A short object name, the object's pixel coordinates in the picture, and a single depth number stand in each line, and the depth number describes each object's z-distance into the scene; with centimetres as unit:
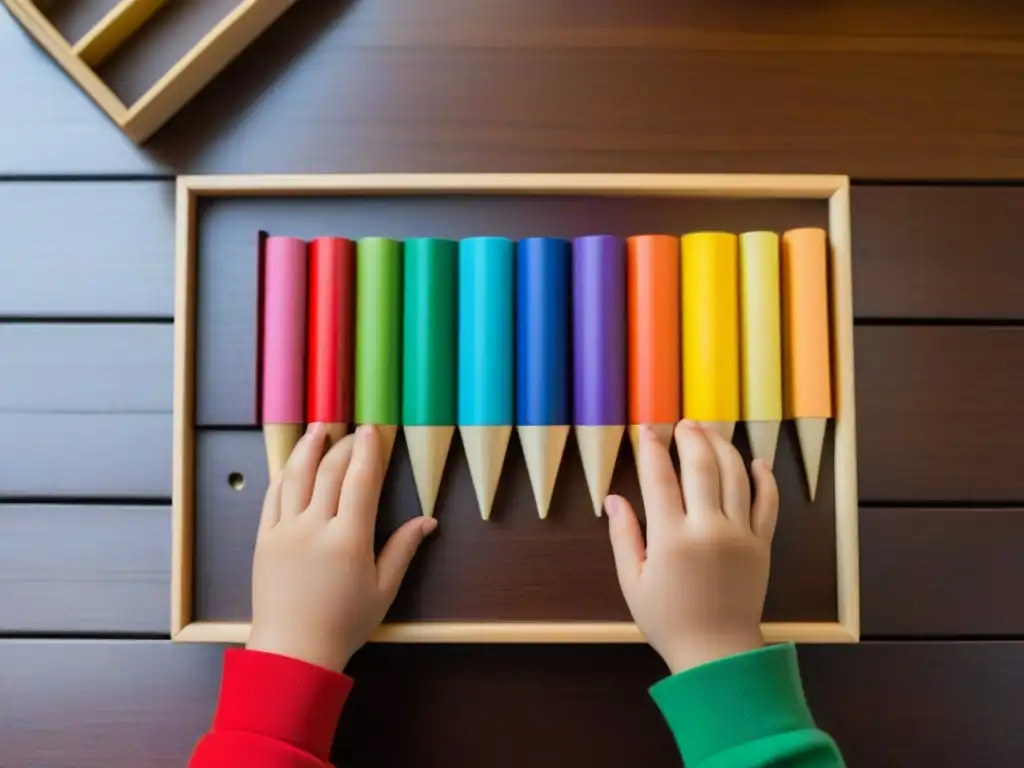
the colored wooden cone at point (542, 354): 48
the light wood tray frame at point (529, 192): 48
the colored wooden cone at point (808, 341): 48
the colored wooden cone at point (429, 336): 48
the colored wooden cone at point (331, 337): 48
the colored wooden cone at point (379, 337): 48
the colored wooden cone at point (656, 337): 48
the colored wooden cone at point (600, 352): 48
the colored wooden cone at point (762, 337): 48
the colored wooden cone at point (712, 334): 48
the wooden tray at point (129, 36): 47
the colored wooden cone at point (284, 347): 48
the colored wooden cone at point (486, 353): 48
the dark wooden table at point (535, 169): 50
